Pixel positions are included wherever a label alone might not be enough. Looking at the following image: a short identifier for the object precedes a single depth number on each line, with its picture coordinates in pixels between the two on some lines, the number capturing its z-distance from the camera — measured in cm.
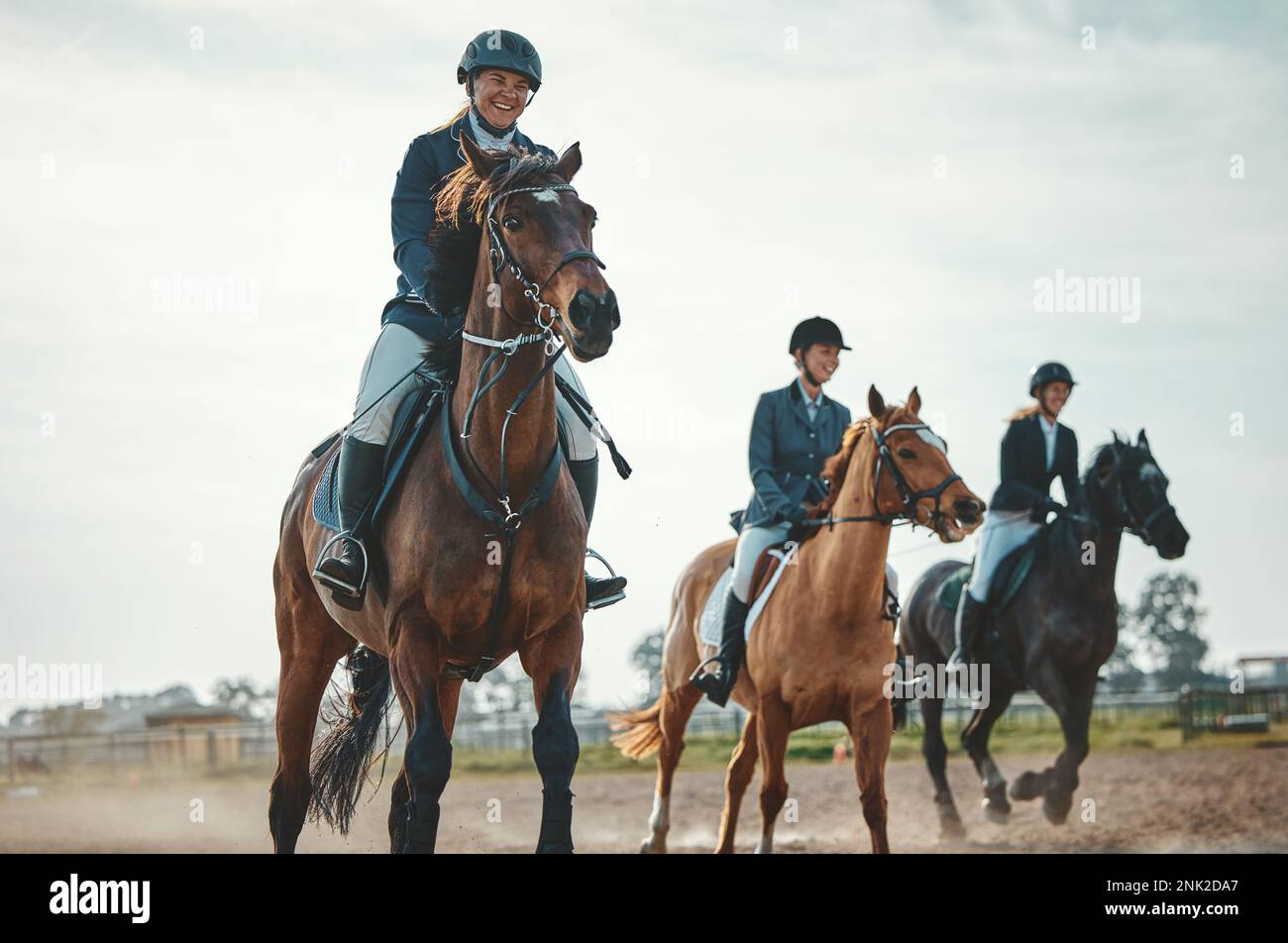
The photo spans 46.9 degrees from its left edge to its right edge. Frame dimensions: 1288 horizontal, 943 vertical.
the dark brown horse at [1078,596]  1225
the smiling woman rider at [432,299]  622
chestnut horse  921
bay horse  556
